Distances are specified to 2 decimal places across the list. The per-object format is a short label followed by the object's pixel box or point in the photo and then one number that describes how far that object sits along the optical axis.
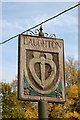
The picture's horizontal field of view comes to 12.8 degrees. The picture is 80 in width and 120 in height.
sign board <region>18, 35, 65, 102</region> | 4.09
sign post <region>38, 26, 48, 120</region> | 4.04
